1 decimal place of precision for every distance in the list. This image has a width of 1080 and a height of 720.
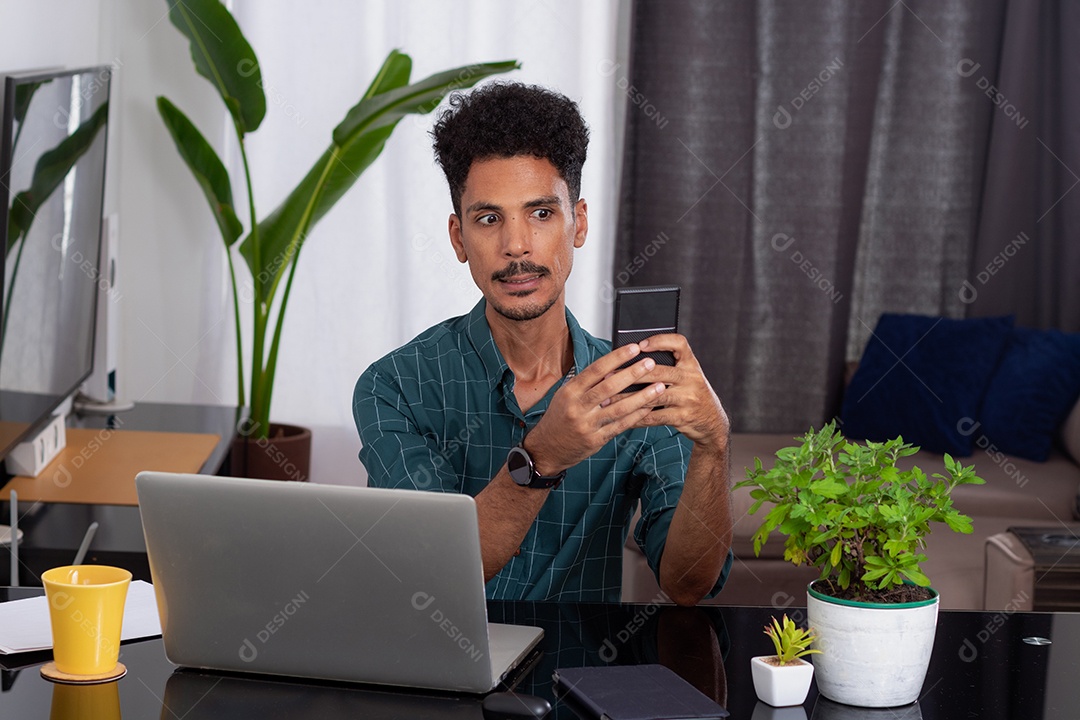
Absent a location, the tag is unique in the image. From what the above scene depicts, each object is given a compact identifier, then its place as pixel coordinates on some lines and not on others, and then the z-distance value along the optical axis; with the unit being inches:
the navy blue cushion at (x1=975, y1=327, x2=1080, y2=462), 134.8
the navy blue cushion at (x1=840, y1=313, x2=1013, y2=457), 137.9
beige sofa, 109.9
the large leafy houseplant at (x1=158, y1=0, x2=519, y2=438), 121.5
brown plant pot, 124.6
